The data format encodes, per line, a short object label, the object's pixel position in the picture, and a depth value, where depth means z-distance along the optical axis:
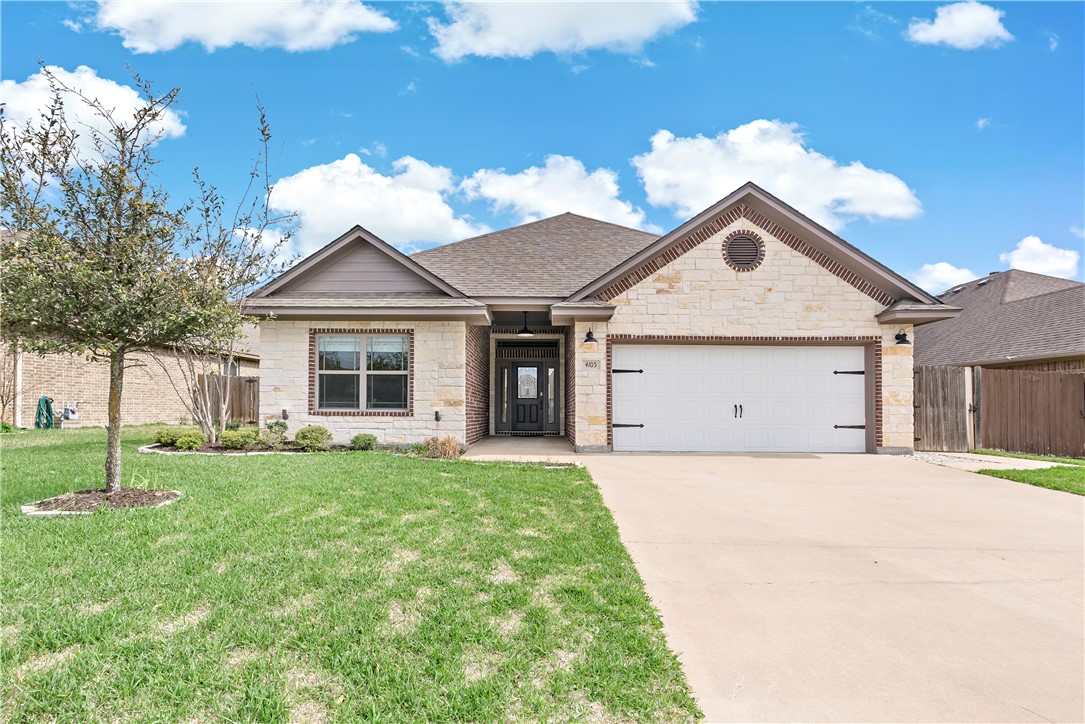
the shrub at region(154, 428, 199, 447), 10.37
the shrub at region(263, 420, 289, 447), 10.40
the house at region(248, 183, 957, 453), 10.94
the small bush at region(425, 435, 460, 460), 9.91
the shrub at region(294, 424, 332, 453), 10.17
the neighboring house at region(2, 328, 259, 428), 15.20
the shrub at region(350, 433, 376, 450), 10.49
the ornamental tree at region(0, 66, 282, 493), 4.87
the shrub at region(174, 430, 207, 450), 10.00
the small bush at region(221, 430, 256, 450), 10.07
